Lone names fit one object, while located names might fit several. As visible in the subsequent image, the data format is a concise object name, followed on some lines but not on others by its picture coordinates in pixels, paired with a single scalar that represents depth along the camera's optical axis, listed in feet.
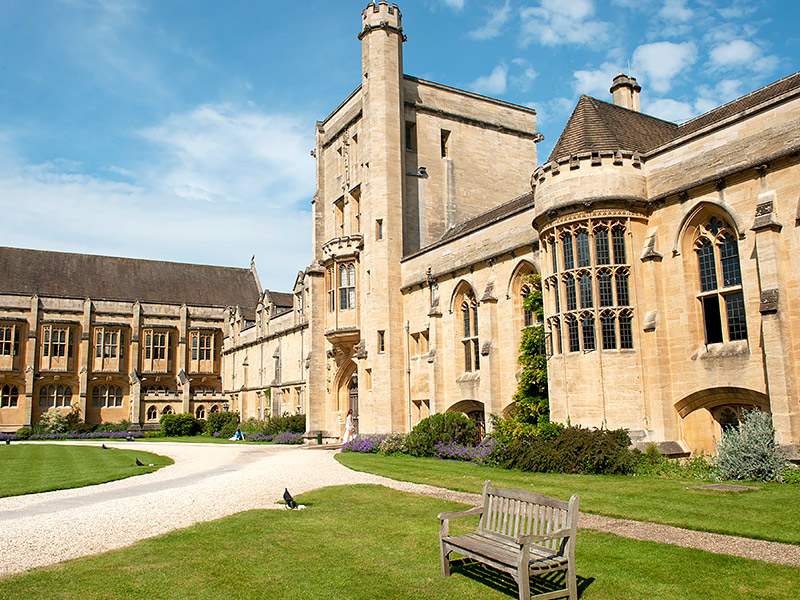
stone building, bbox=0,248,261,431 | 185.57
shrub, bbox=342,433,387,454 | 87.64
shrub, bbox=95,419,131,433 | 182.09
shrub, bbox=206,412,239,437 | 173.88
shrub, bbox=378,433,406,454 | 82.02
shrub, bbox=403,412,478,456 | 75.92
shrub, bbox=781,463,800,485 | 43.04
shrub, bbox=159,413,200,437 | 172.65
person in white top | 104.21
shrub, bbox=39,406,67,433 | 172.76
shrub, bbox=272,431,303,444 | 121.29
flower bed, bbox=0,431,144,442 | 166.20
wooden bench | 20.49
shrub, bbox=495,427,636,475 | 52.21
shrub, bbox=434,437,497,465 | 63.62
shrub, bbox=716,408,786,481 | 44.86
